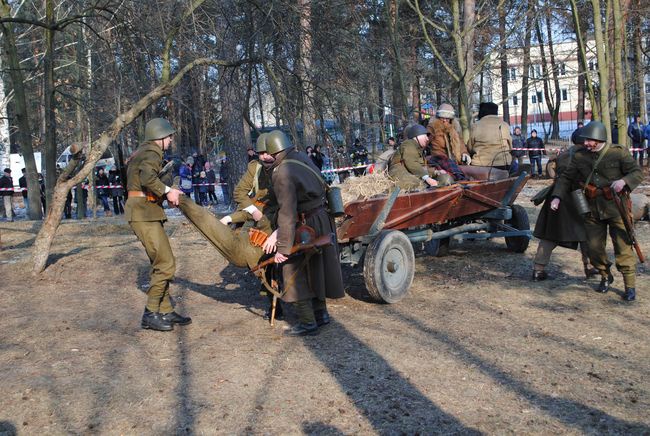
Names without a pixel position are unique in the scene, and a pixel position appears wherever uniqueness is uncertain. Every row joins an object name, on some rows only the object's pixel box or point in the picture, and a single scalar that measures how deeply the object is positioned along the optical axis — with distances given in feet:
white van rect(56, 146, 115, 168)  100.63
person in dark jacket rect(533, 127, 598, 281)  26.02
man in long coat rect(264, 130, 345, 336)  20.42
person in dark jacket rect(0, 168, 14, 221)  69.62
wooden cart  23.97
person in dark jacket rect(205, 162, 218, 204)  78.00
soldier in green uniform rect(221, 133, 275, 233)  22.05
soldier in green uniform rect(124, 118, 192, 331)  21.47
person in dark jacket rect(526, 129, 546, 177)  77.46
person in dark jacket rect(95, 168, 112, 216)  74.69
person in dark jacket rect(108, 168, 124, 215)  72.23
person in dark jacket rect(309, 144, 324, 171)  68.81
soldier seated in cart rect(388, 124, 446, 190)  28.07
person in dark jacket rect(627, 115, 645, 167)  77.58
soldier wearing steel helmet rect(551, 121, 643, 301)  24.03
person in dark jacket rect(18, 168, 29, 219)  74.22
